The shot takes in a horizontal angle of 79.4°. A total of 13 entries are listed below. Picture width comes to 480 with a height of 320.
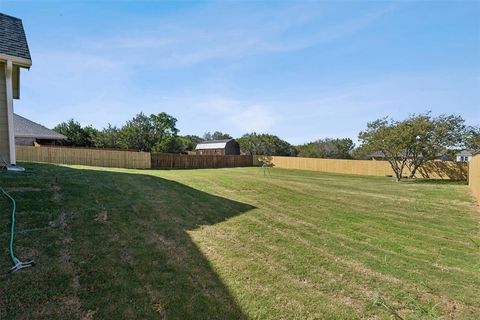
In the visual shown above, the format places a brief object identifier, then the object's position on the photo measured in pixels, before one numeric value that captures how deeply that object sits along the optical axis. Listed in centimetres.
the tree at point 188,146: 4735
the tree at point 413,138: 2077
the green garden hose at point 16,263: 303
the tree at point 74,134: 3425
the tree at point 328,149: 4625
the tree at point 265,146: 4862
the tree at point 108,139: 3651
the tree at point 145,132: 3638
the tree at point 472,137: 2038
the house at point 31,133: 2269
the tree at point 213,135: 7689
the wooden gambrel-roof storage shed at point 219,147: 4512
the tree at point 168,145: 3694
